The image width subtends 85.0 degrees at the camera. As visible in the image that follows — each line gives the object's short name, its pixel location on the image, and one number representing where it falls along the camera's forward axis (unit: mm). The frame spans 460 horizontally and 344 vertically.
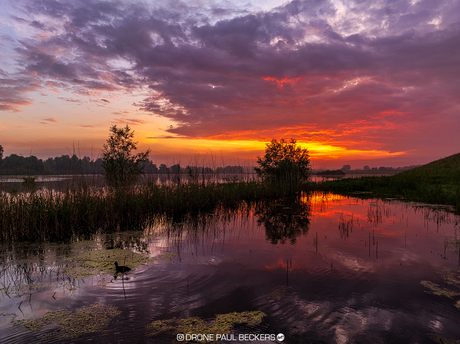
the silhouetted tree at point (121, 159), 18484
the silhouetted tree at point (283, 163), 24438
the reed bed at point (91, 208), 8102
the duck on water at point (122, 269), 5553
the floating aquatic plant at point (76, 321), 3496
